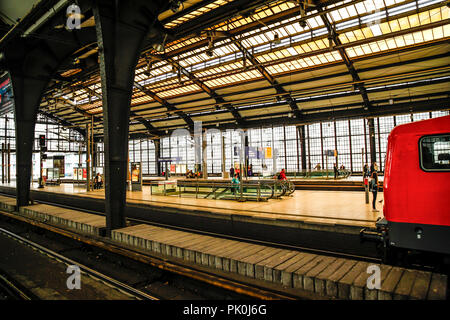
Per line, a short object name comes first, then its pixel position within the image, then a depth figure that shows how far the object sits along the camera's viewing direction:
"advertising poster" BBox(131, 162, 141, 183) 17.31
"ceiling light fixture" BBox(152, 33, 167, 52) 12.80
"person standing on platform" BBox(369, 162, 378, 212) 8.43
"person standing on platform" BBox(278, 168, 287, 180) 15.62
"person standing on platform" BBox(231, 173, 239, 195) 11.52
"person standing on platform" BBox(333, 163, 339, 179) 21.67
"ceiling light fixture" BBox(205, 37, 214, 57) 15.39
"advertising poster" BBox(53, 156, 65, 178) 27.12
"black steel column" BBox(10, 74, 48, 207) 10.23
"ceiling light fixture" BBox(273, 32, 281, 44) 14.53
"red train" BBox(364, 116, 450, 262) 3.79
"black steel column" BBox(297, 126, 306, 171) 29.97
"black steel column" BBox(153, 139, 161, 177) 40.59
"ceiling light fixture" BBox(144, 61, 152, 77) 18.31
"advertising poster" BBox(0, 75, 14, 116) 10.55
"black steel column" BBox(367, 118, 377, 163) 26.36
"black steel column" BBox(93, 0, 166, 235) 6.32
